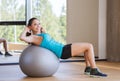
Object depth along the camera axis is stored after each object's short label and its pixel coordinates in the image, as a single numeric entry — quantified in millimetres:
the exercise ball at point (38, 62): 4105
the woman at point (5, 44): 7484
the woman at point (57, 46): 4250
